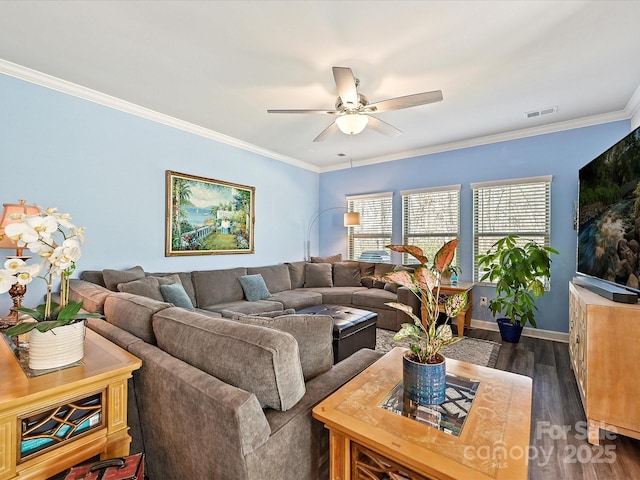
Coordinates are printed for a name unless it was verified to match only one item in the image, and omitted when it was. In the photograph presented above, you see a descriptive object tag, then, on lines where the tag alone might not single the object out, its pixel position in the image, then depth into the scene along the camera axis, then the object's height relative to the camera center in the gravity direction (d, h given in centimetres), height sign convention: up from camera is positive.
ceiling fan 222 +113
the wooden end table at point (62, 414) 103 -71
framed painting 373 +27
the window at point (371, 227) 535 +17
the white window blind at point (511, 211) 388 +35
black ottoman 271 -92
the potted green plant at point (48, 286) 116 -21
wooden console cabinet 185 -85
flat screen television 200 +15
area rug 315 -132
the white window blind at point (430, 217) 459 +31
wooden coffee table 92 -71
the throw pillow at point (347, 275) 509 -68
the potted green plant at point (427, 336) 123 -43
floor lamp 525 +30
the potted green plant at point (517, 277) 348 -50
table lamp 191 -9
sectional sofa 104 -63
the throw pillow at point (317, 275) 509 -69
